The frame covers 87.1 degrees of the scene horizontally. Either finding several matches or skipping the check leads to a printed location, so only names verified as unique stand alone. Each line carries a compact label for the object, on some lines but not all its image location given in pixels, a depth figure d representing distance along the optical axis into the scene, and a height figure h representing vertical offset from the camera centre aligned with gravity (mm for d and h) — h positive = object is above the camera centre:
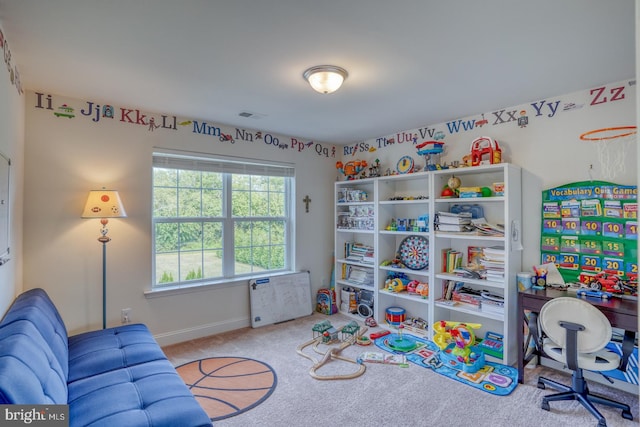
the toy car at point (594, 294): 2392 -556
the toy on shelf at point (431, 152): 3477 +672
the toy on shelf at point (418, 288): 3601 -793
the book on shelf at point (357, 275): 4223 -768
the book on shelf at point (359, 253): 4207 -482
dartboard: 3746 -416
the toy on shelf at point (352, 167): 4336 +632
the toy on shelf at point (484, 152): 3057 +591
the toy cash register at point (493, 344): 2949 -1158
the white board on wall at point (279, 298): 3918 -1007
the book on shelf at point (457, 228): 3246 -116
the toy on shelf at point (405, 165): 3768 +574
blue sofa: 1381 -914
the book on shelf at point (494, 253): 2958 -333
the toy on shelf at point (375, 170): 4180 +577
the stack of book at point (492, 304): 2966 -789
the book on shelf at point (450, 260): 3409 -449
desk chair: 2115 -813
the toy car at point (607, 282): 2422 -484
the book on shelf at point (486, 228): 3009 -107
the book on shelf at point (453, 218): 3258 -19
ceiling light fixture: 2284 +958
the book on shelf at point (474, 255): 3329 -391
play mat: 2559 -1287
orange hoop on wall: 2529 +654
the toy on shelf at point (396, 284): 3838 -790
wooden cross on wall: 4407 +188
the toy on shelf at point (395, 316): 3875 -1163
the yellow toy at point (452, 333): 2893 -1032
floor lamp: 2773 +56
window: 3482 -45
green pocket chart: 2506 -100
